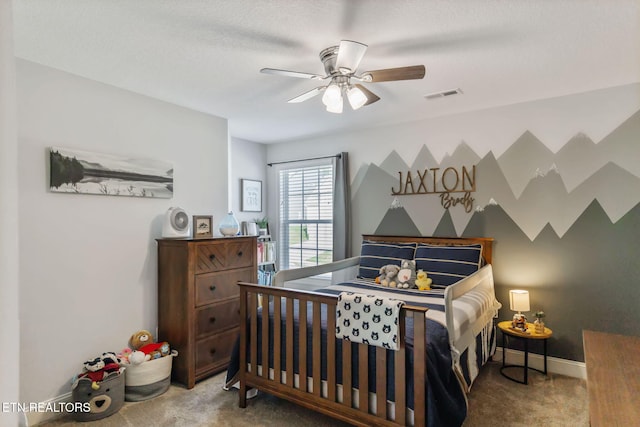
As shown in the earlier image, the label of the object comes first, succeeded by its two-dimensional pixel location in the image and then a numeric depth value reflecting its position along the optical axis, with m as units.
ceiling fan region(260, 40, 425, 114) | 1.80
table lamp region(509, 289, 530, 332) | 2.81
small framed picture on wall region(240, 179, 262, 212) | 4.35
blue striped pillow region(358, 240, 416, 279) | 3.36
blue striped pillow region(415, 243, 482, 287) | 2.97
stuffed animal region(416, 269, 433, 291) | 2.96
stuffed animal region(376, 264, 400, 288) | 3.12
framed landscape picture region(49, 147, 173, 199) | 2.34
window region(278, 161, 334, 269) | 4.28
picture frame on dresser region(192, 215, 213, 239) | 2.97
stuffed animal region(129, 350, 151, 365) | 2.45
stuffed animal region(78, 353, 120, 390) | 2.27
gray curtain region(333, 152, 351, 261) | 3.98
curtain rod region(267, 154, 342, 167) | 4.09
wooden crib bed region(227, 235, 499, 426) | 1.71
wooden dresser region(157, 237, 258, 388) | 2.68
